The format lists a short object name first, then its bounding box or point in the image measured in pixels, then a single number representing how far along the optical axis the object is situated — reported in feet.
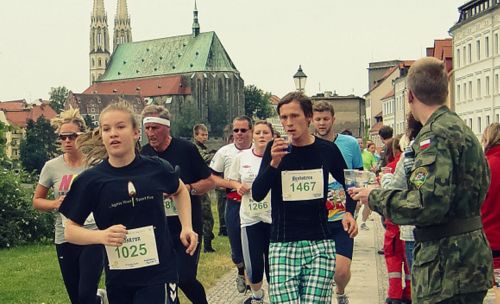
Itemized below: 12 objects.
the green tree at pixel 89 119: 537.24
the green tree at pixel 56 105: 643.29
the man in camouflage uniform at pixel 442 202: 15.29
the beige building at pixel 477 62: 206.46
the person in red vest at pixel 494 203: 24.36
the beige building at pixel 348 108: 412.36
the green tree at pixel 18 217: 63.21
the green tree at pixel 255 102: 589.73
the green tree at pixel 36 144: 428.56
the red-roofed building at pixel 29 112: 572.10
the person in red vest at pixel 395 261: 32.91
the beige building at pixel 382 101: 341.00
